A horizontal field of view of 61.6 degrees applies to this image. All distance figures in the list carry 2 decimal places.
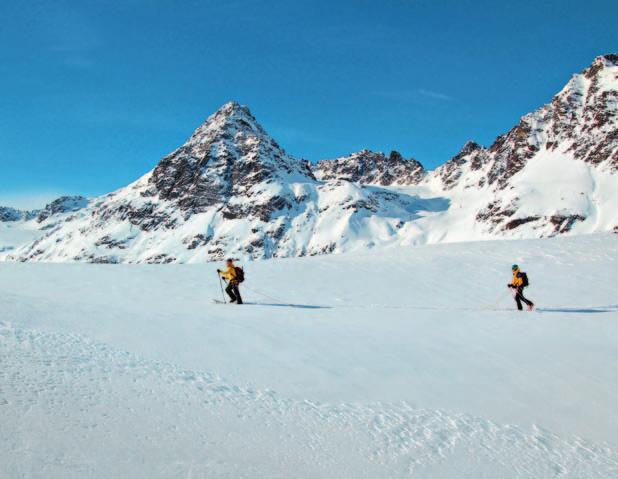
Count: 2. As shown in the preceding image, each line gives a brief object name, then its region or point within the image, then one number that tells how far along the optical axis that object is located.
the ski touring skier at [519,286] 16.42
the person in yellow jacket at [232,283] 16.55
